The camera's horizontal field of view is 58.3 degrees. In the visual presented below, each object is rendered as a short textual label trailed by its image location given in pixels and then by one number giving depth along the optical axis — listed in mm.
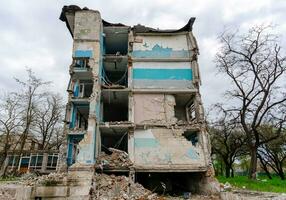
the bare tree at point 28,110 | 24862
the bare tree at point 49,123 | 30316
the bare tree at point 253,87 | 19453
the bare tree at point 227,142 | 27944
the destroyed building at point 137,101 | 16625
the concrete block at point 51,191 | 12112
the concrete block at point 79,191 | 12602
